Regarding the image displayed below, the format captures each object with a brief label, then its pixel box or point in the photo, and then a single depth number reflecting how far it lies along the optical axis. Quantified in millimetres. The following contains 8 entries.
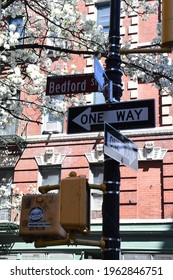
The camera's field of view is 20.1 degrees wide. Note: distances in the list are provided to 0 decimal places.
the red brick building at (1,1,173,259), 16953
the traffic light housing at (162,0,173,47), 5078
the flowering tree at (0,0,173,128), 10180
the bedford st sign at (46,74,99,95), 5723
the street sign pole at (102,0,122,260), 5082
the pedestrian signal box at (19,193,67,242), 4676
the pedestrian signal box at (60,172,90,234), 4551
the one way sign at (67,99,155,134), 5457
